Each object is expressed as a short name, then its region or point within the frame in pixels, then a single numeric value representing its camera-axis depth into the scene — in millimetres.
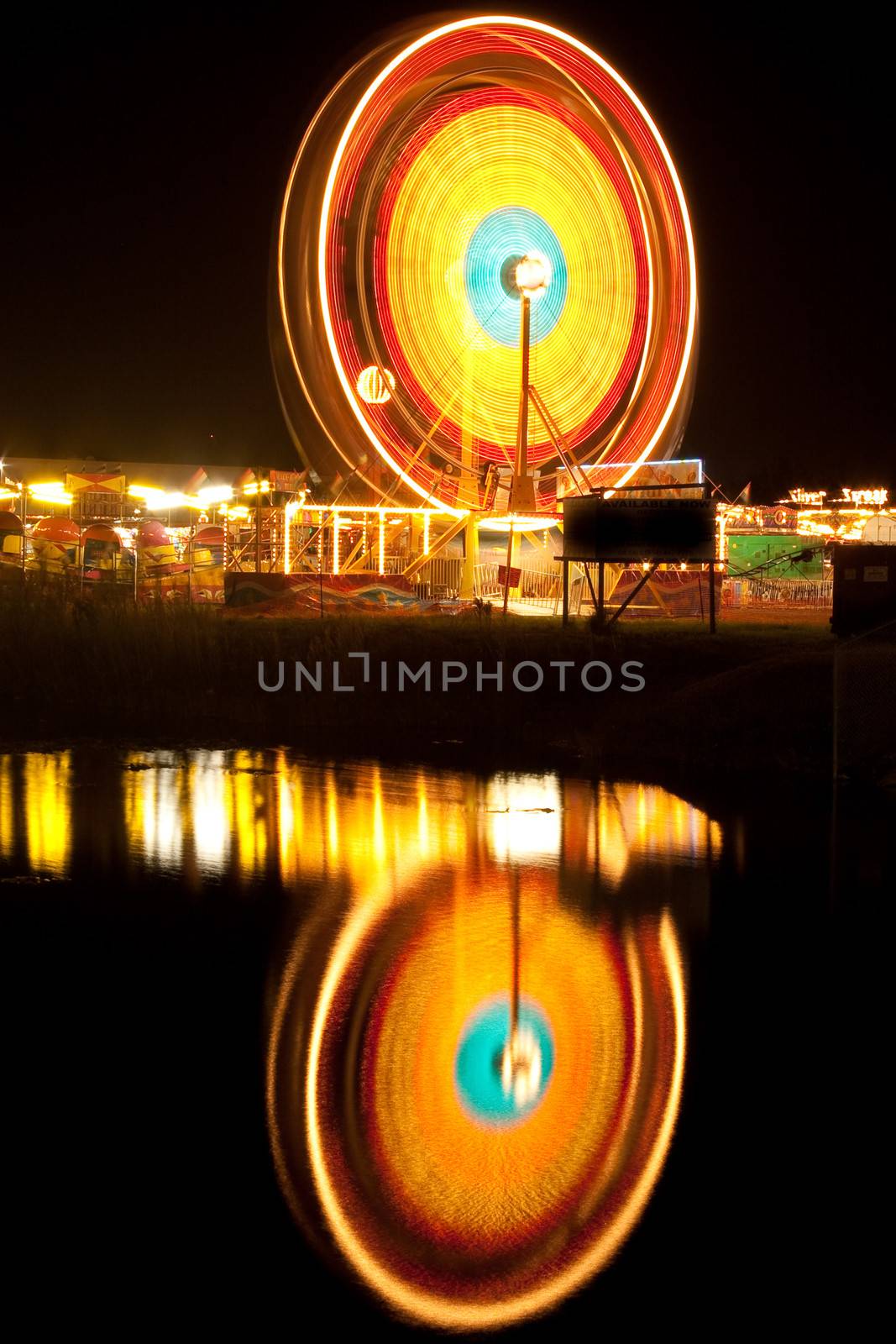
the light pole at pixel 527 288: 31422
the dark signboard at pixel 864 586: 22781
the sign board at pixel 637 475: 32906
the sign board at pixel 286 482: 38628
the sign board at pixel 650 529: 23938
